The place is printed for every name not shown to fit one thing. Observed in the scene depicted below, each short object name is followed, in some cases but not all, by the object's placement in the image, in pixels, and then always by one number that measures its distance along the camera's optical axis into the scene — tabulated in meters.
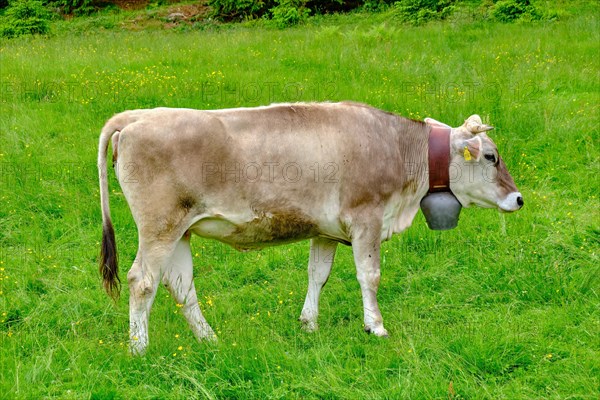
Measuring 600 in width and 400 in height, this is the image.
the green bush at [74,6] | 26.73
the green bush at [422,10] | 18.72
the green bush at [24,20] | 19.83
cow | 5.91
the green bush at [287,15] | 20.69
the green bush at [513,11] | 17.30
